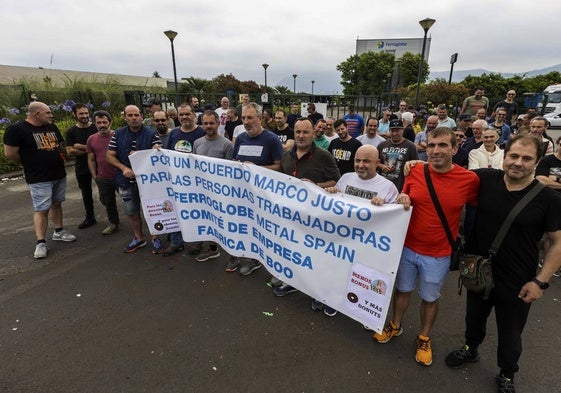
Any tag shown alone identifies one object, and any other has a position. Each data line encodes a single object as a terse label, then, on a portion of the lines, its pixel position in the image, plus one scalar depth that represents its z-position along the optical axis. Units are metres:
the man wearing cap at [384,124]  6.93
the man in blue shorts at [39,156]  4.25
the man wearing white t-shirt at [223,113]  7.99
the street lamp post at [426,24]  10.66
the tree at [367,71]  54.55
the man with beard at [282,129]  5.96
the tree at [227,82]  40.49
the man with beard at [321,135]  5.41
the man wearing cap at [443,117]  6.70
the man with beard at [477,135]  4.75
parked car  19.67
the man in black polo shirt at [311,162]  3.18
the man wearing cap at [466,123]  6.04
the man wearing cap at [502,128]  6.07
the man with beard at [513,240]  1.95
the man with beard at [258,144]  3.62
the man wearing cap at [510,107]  8.22
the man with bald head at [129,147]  4.17
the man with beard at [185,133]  4.17
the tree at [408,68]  55.78
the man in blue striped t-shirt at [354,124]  7.30
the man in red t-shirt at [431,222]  2.27
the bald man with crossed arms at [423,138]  5.88
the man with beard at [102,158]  4.59
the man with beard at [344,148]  4.67
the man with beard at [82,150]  5.12
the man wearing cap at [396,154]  4.23
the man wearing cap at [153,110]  6.95
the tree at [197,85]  30.55
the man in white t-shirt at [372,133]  5.30
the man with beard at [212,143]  3.91
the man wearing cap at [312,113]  8.60
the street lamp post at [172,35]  12.27
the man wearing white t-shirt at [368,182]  2.70
